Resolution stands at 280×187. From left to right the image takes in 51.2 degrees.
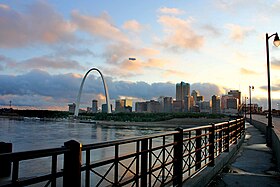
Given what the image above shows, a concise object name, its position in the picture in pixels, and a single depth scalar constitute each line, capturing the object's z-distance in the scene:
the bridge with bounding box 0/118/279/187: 2.46
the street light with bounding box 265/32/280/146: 13.92
